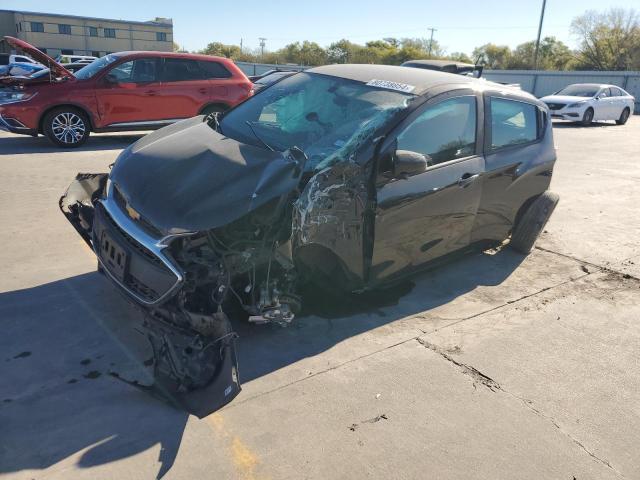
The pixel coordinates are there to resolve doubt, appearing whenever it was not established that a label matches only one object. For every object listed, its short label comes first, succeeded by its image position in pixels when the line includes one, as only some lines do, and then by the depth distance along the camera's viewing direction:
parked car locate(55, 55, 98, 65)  26.67
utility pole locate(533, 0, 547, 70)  44.12
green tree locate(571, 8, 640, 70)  44.94
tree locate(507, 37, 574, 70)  53.50
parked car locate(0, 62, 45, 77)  16.92
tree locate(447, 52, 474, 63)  62.88
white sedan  18.41
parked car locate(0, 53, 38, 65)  26.54
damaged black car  2.83
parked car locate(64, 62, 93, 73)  18.30
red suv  9.12
